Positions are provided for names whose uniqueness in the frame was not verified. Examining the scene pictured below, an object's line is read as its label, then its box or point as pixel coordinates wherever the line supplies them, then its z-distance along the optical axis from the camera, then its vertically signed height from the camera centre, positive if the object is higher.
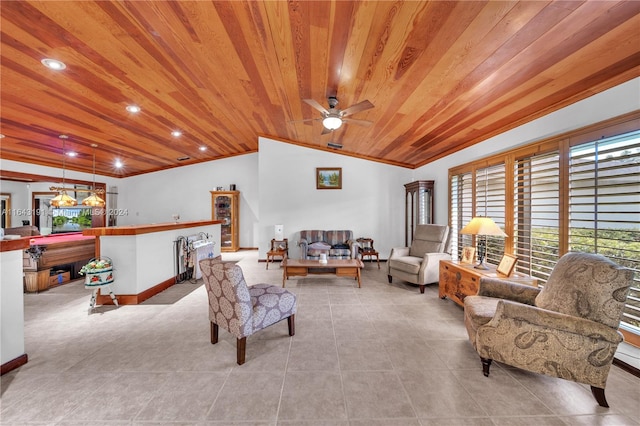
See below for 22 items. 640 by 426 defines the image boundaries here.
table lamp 2.81 -0.23
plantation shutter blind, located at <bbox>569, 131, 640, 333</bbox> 1.95 +0.06
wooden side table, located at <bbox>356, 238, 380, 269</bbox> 5.55 -0.93
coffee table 4.03 -0.94
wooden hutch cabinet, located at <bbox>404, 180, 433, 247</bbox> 5.16 +0.14
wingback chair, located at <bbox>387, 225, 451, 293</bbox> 3.85 -0.81
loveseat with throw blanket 5.30 -0.80
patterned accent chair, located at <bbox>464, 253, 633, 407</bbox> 1.60 -0.82
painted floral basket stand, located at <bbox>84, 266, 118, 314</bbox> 2.98 -0.88
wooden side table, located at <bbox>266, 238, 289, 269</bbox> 5.67 -0.94
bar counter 3.31 -0.69
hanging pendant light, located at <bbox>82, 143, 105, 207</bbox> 5.11 +0.20
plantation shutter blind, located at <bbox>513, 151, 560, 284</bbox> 2.64 -0.05
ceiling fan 2.70 +1.18
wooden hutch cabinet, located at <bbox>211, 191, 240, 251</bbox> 7.49 -0.12
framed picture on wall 6.19 +0.85
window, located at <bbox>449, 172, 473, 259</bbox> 4.11 +0.03
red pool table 3.72 -0.68
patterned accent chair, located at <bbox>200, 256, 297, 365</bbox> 2.01 -0.87
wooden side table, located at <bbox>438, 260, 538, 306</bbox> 2.67 -0.86
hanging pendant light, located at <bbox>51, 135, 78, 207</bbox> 4.67 +0.18
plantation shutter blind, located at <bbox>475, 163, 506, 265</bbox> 3.38 +0.14
